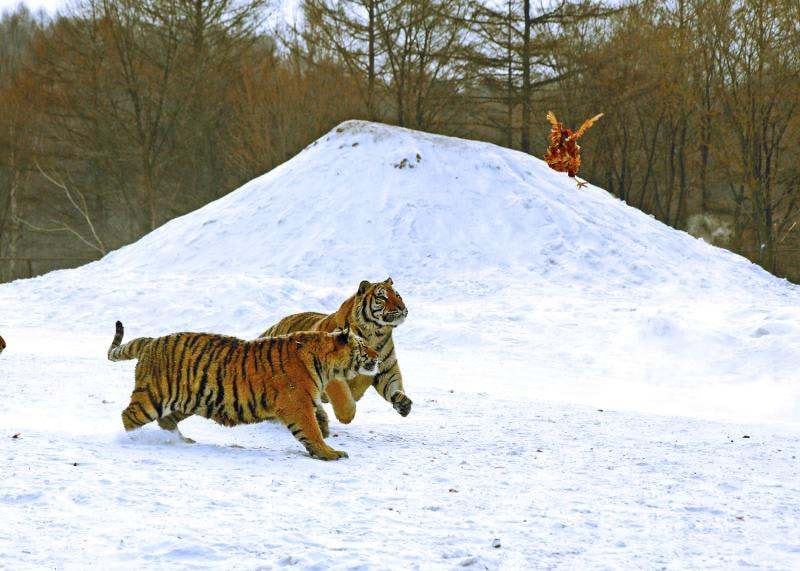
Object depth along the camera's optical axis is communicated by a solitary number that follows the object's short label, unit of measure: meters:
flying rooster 31.98
